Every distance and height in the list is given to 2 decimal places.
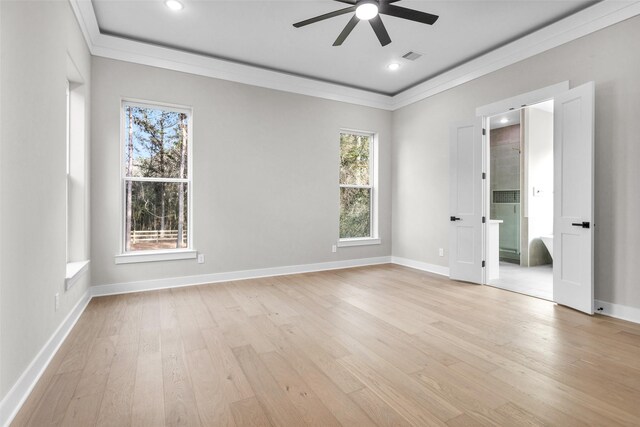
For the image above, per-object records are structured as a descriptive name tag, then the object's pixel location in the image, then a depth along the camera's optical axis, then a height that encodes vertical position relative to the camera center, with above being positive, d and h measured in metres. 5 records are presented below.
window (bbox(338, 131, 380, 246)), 5.53 +0.39
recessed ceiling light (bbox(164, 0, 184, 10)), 3.11 +2.05
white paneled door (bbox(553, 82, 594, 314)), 3.07 +0.12
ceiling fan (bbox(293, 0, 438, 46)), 2.71 +1.74
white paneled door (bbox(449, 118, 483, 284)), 4.30 +0.11
